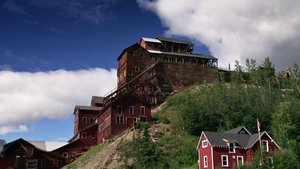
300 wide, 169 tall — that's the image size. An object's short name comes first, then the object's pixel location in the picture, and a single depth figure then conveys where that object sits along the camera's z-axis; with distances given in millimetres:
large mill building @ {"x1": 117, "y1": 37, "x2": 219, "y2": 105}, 81117
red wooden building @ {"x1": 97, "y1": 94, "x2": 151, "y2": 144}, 67115
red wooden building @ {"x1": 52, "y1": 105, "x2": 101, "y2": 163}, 74484
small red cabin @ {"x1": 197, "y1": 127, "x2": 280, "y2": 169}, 48879
